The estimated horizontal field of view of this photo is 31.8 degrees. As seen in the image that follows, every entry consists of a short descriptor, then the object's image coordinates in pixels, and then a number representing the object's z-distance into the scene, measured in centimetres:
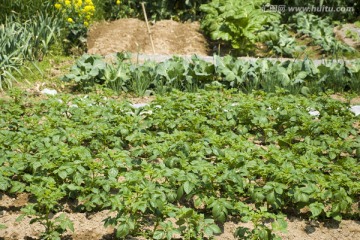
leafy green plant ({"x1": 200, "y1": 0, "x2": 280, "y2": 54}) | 978
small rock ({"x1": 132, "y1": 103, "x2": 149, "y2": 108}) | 720
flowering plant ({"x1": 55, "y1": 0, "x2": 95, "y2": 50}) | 970
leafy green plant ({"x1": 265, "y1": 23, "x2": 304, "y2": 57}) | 980
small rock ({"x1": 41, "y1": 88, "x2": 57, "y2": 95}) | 789
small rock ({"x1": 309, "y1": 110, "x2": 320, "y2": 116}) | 704
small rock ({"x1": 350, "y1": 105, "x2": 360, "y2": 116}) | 712
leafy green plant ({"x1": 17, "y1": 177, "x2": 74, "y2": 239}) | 457
